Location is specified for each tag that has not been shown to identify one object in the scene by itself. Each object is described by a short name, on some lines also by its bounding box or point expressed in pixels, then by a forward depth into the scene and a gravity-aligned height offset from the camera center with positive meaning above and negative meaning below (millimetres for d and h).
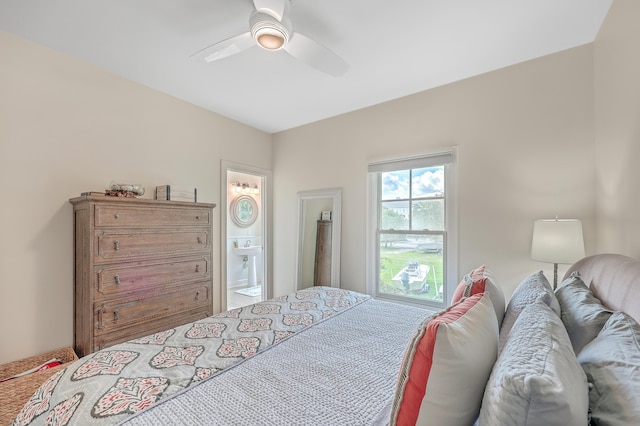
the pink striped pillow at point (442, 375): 669 -411
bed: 609 -649
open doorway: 5206 -546
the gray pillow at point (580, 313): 924 -366
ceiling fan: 1584 +1085
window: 2783 -181
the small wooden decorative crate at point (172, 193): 2744 +196
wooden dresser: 2086 -472
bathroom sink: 5207 -717
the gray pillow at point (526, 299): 1100 -370
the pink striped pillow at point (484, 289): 1299 -365
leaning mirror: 3506 -335
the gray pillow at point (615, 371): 572 -378
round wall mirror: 5523 +40
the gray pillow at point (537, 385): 492 -338
